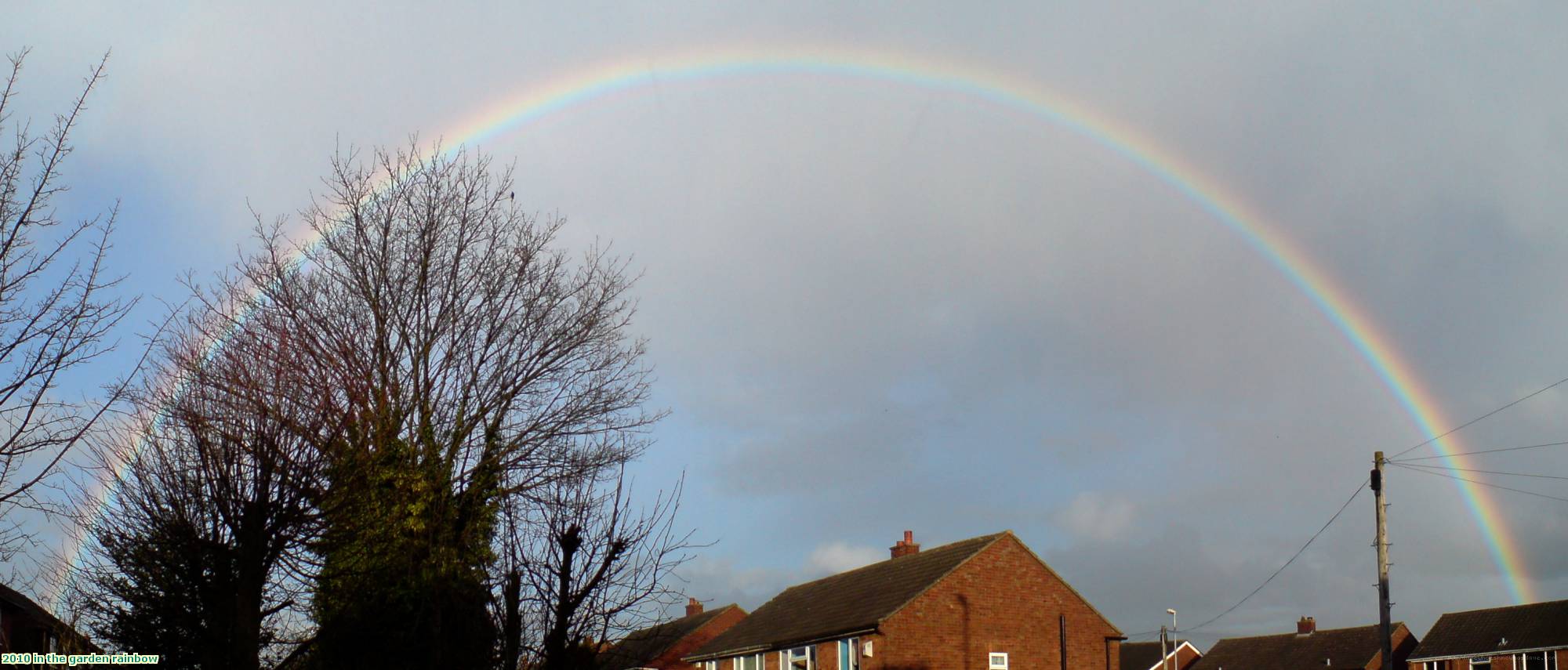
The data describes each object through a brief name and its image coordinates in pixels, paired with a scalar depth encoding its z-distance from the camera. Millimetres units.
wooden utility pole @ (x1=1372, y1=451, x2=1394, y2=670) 22359
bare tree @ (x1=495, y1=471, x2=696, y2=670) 11039
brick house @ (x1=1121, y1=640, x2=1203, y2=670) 75312
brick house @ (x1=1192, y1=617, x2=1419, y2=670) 61219
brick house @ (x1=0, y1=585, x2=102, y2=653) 27141
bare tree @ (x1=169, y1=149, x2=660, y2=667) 13667
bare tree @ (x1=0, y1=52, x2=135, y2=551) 7586
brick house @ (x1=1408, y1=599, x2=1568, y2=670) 50906
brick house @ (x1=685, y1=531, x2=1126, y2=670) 33344
